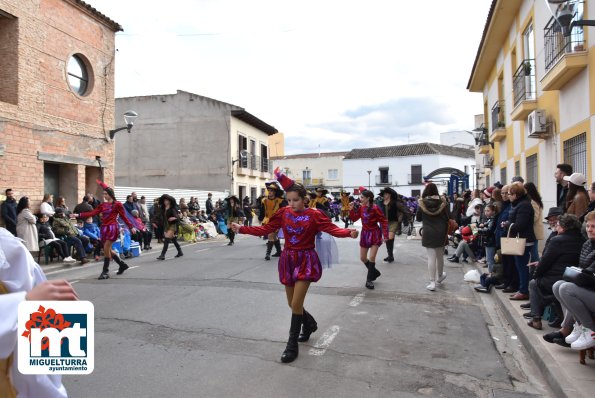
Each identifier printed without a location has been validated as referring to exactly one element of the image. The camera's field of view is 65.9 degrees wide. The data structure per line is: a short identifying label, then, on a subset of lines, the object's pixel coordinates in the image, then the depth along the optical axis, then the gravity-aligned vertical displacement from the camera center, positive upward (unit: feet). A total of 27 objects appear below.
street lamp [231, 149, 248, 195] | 103.81 +11.45
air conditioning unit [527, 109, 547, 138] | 33.71 +5.80
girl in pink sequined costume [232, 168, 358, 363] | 16.22 -1.50
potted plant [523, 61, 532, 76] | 38.68 +11.32
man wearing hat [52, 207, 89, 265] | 39.65 -2.23
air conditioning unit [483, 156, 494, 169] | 63.27 +5.74
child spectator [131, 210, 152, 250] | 49.52 -3.31
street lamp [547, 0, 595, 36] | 19.54 +9.15
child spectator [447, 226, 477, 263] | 36.78 -3.35
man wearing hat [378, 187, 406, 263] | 40.16 -0.46
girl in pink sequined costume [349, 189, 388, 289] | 28.22 -1.54
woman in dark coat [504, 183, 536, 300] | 22.59 -1.18
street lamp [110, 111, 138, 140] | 51.03 +10.04
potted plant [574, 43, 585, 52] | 26.91 +9.09
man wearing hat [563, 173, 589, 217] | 20.16 +0.24
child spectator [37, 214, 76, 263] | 39.09 -2.66
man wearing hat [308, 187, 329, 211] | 55.70 +0.95
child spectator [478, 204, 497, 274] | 28.84 -2.06
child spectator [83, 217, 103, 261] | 42.19 -2.50
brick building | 44.86 +12.27
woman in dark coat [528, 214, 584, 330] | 16.72 -1.88
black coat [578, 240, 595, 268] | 14.33 -1.72
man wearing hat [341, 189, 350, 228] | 83.71 +0.09
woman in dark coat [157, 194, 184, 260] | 40.65 -1.08
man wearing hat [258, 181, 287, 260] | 39.03 -0.22
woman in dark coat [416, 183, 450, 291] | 26.86 -1.34
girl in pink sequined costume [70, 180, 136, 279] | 31.40 -0.99
